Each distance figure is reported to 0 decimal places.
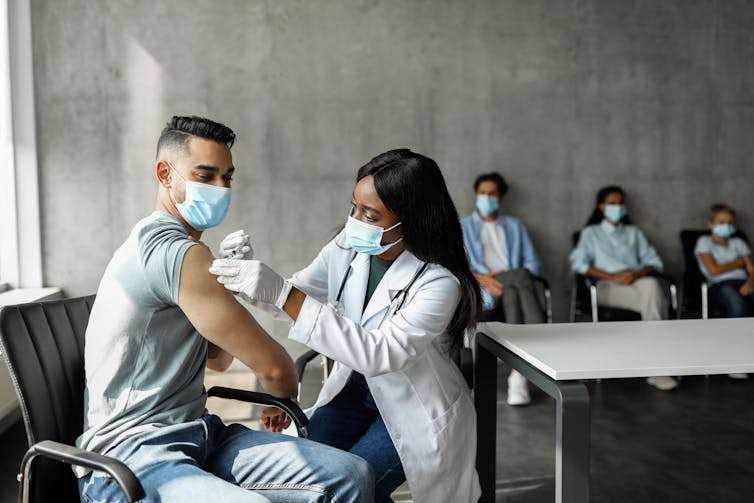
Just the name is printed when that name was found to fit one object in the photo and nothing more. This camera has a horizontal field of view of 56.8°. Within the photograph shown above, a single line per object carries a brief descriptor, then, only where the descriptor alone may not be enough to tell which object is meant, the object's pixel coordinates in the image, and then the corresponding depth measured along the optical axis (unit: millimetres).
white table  1595
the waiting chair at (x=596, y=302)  4195
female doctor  1623
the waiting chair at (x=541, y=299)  4012
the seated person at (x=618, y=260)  4199
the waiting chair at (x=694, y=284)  4348
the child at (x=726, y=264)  4277
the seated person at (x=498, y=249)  4031
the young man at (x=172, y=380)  1316
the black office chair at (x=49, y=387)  1313
